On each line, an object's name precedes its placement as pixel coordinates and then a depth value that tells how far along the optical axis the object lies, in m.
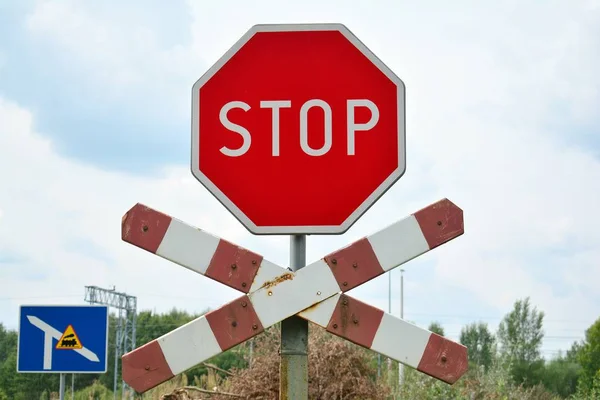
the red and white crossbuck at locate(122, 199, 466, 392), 2.92
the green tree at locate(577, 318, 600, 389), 50.94
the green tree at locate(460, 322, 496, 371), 63.10
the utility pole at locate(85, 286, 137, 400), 50.53
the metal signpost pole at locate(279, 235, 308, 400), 3.01
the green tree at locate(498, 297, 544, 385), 64.00
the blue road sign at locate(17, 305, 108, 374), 7.80
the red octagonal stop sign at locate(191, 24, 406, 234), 3.08
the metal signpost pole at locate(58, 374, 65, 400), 7.55
